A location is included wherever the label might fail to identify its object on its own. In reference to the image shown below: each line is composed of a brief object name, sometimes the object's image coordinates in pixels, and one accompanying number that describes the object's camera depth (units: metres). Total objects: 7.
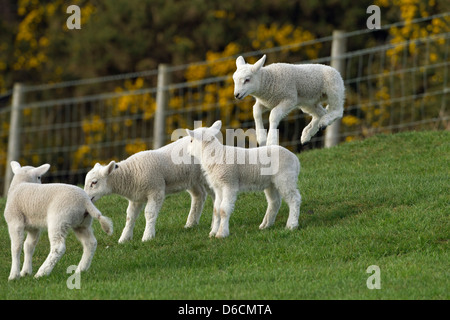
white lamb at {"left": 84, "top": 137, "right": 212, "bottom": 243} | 14.57
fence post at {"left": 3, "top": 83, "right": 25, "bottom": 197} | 24.17
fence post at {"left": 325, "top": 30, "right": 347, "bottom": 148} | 22.22
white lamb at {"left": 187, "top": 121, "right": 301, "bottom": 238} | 14.19
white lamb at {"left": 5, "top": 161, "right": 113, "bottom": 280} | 12.68
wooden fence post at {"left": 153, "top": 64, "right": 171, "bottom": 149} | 23.22
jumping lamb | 14.83
